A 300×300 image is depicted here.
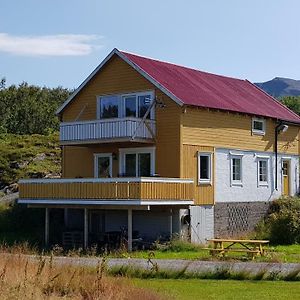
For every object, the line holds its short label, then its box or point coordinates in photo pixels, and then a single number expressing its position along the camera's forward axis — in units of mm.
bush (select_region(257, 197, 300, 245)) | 33344
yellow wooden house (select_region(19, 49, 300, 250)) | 32781
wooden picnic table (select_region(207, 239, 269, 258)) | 26827
